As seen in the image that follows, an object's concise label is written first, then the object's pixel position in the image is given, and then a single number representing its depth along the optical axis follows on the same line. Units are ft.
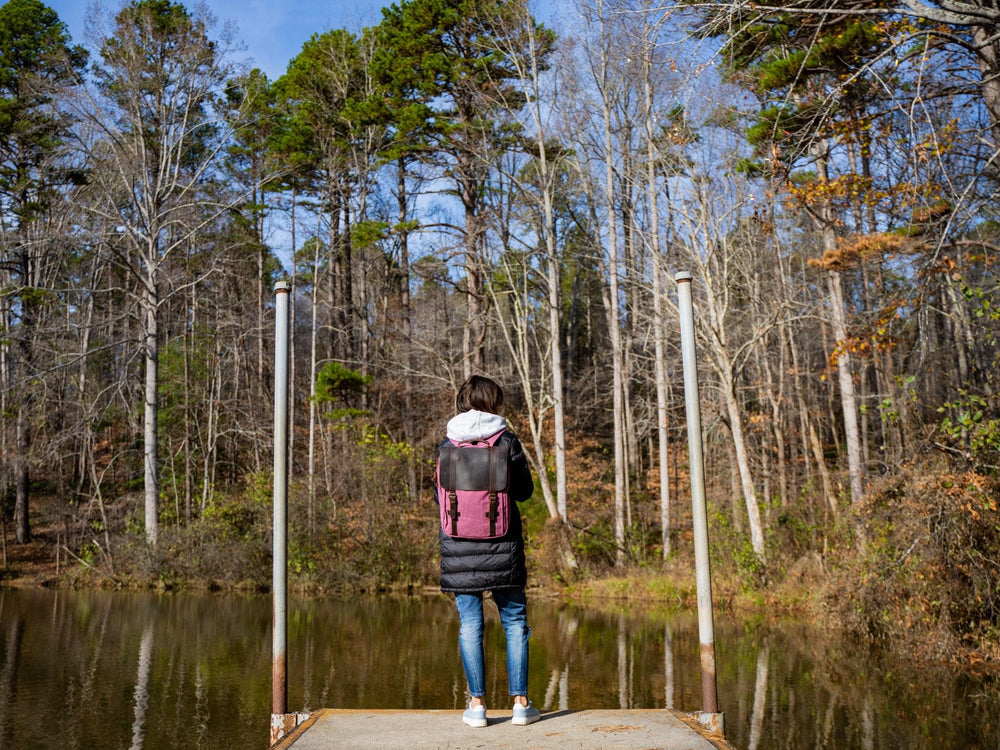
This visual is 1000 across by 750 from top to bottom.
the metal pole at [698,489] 13.43
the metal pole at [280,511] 13.46
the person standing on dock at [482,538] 13.01
